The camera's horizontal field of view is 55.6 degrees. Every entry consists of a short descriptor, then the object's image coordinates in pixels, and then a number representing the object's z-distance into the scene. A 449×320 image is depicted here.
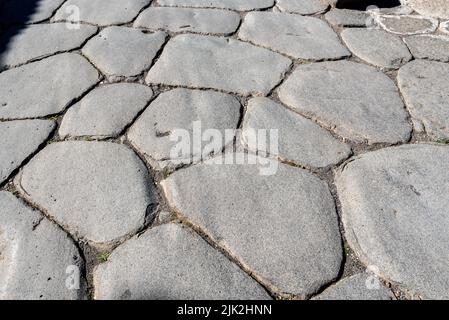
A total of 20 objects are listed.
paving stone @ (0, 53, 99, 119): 1.97
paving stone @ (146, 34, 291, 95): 2.09
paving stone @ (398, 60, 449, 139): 1.87
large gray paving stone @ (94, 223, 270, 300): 1.26
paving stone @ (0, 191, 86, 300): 1.26
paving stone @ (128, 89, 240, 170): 1.71
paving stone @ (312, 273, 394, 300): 1.26
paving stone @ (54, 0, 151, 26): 2.67
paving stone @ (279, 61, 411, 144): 1.82
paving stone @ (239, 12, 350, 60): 2.33
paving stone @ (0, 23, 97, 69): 2.35
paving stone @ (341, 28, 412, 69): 2.27
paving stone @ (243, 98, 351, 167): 1.69
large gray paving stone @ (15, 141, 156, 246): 1.44
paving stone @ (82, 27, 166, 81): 2.19
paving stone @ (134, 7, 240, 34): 2.56
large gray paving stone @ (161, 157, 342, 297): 1.32
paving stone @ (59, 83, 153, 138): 1.82
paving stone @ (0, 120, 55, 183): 1.69
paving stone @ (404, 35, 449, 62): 2.32
